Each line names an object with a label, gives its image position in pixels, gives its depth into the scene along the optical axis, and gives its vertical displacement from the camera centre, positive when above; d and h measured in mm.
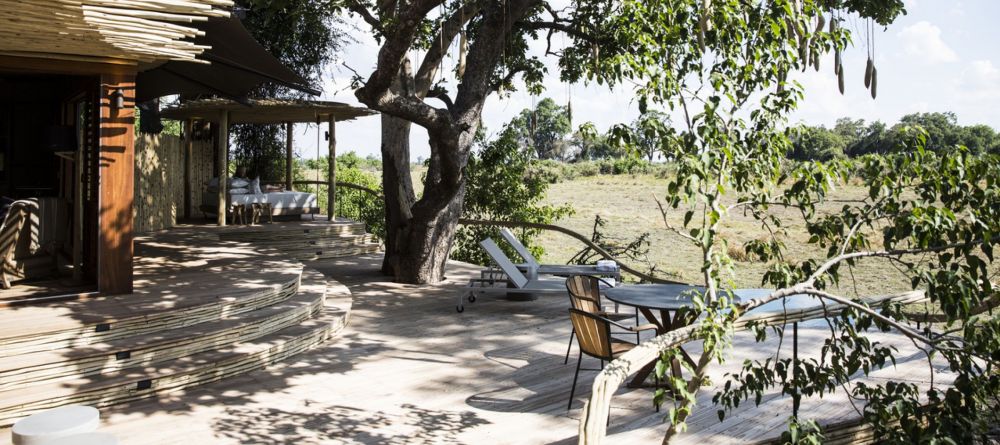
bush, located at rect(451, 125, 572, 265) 13164 +238
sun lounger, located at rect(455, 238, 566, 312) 8578 -958
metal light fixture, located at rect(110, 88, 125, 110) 6547 +901
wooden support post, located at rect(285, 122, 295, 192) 15591 +799
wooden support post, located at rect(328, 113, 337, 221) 13953 +568
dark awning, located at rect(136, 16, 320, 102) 9250 +1693
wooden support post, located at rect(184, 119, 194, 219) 14203 +846
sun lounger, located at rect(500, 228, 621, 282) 9133 -828
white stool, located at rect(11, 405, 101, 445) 3356 -1045
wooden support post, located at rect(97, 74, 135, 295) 6539 +132
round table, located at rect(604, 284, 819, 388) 5594 -760
